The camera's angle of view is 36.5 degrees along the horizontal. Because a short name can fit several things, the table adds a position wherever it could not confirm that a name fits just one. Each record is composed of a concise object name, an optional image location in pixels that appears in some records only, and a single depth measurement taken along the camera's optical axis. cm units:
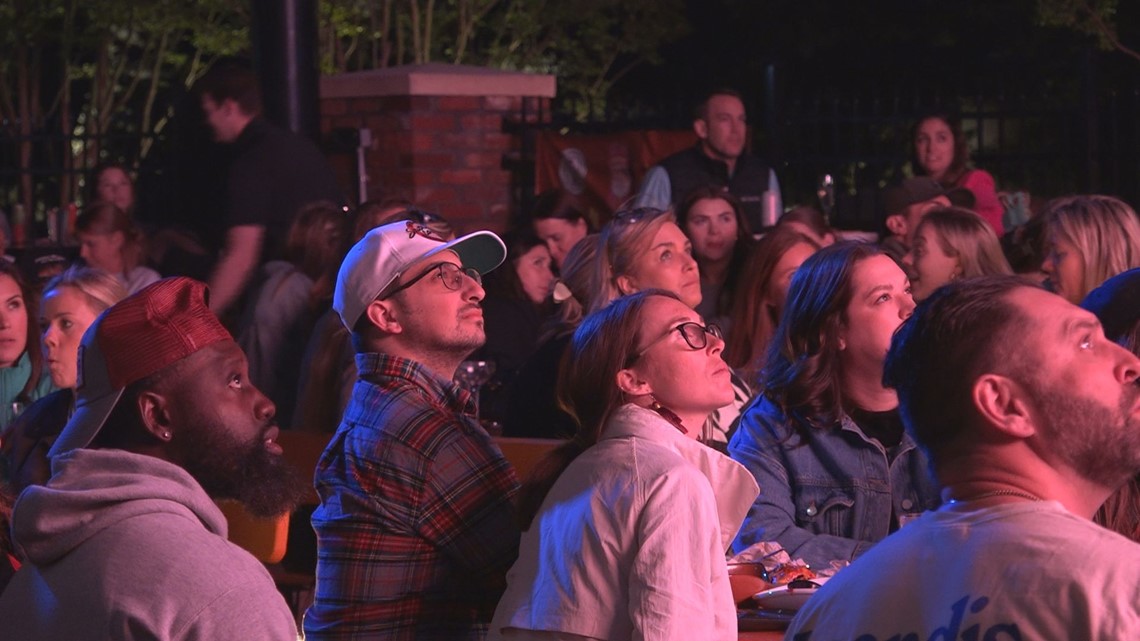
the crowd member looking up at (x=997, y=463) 223
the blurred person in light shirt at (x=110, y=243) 952
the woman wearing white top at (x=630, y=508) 356
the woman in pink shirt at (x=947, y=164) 997
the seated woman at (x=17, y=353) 705
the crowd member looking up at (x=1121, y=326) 362
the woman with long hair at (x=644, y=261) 618
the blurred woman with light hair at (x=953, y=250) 696
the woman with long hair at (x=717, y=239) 788
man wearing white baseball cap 413
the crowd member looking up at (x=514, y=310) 773
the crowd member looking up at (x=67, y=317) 597
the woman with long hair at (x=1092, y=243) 641
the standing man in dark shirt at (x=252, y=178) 814
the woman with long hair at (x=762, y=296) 658
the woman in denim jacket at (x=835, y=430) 468
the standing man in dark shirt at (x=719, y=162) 1007
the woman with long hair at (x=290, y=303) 758
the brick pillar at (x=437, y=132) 1245
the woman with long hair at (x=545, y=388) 561
